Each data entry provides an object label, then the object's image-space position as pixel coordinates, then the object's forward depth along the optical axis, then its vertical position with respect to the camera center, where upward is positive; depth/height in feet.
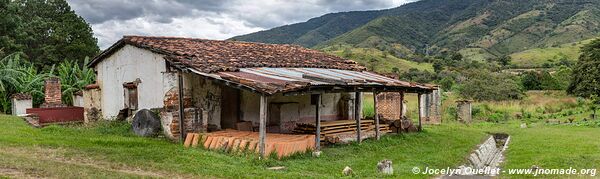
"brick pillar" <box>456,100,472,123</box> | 89.66 -3.33
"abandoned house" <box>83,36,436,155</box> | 41.45 +0.67
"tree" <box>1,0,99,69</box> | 119.96 +14.95
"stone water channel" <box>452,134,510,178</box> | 41.26 -6.06
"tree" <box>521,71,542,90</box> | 150.41 +2.54
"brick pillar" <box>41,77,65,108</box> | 61.26 +0.45
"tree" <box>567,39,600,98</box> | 114.42 +3.74
